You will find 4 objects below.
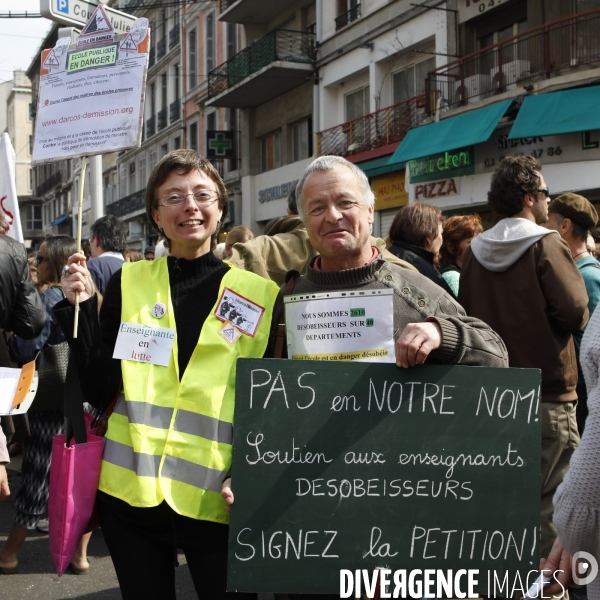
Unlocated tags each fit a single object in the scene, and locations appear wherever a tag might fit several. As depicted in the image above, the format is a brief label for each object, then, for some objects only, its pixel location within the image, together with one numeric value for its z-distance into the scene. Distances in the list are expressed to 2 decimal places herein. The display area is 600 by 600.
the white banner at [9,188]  4.07
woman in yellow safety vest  2.38
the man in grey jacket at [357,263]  2.38
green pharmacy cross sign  25.73
